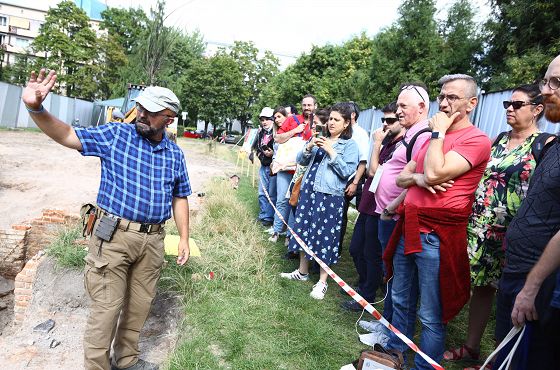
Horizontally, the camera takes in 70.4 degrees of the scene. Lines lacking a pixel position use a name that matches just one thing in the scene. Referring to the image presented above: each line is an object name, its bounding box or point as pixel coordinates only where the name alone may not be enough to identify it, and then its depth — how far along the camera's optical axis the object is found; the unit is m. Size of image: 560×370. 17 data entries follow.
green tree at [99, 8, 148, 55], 41.25
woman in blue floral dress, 3.93
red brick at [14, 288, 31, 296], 4.05
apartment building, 59.62
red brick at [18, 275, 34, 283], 4.04
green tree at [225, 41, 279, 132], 48.19
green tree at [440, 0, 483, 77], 10.71
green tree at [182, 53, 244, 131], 41.25
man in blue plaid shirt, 2.51
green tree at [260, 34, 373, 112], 23.00
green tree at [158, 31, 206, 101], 38.99
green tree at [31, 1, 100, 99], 34.06
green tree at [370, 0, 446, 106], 10.79
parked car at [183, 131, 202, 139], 40.84
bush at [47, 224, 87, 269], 4.12
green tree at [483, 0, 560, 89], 7.78
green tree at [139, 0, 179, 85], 22.78
